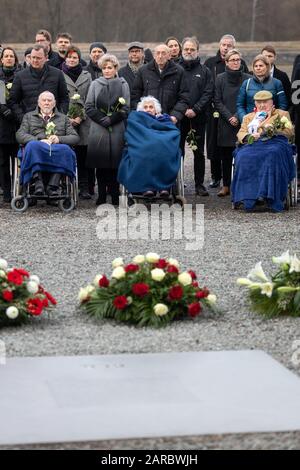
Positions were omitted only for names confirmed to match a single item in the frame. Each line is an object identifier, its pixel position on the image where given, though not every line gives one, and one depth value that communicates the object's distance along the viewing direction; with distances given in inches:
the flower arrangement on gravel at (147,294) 312.5
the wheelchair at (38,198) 531.2
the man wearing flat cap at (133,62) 588.4
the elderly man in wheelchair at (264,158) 531.5
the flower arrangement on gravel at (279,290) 320.8
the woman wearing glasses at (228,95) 575.8
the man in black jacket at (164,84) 559.2
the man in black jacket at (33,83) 541.6
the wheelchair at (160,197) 544.7
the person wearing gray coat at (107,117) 545.6
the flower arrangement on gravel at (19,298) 308.7
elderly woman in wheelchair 536.7
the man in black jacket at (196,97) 582.5
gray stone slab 224.5
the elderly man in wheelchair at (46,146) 523.5
